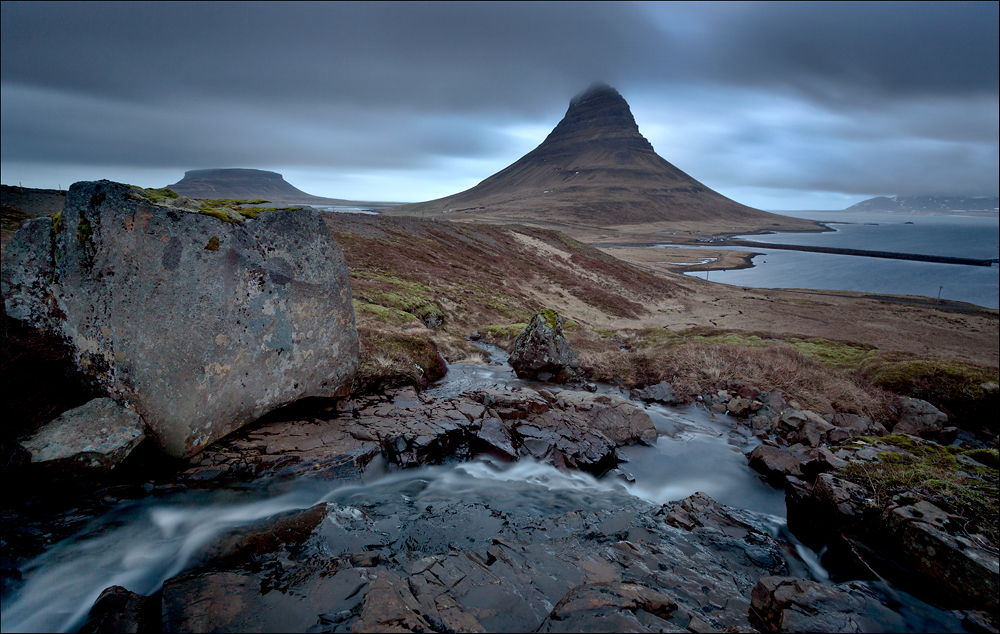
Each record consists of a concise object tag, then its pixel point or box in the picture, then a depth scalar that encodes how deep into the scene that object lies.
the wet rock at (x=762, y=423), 12.44
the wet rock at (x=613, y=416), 11.12
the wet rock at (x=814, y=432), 11.02
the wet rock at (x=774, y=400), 13.38
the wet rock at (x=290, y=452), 7.14
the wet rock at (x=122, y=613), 4.23
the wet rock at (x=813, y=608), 5.07
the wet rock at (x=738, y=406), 13.60
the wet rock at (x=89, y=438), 6.07
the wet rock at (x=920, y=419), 11.91
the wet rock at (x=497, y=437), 9.40
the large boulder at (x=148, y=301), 6.73
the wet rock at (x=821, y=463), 8.53
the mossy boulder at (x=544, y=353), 15.02
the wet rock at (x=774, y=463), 9.61
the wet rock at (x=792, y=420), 11.89
